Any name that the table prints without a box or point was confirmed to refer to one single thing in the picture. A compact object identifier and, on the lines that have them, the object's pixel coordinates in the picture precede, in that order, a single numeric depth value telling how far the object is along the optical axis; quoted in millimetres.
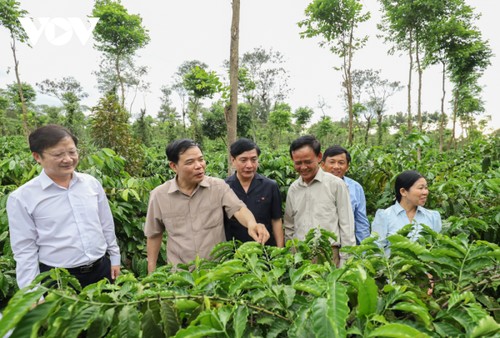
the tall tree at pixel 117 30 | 15211
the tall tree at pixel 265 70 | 27438
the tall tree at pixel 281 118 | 19594
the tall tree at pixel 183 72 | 28917
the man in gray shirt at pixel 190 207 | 2062
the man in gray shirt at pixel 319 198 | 2246
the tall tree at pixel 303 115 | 24172
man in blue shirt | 2629
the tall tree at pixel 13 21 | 11991
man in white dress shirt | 1894
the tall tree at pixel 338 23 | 11148
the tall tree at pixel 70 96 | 17189
